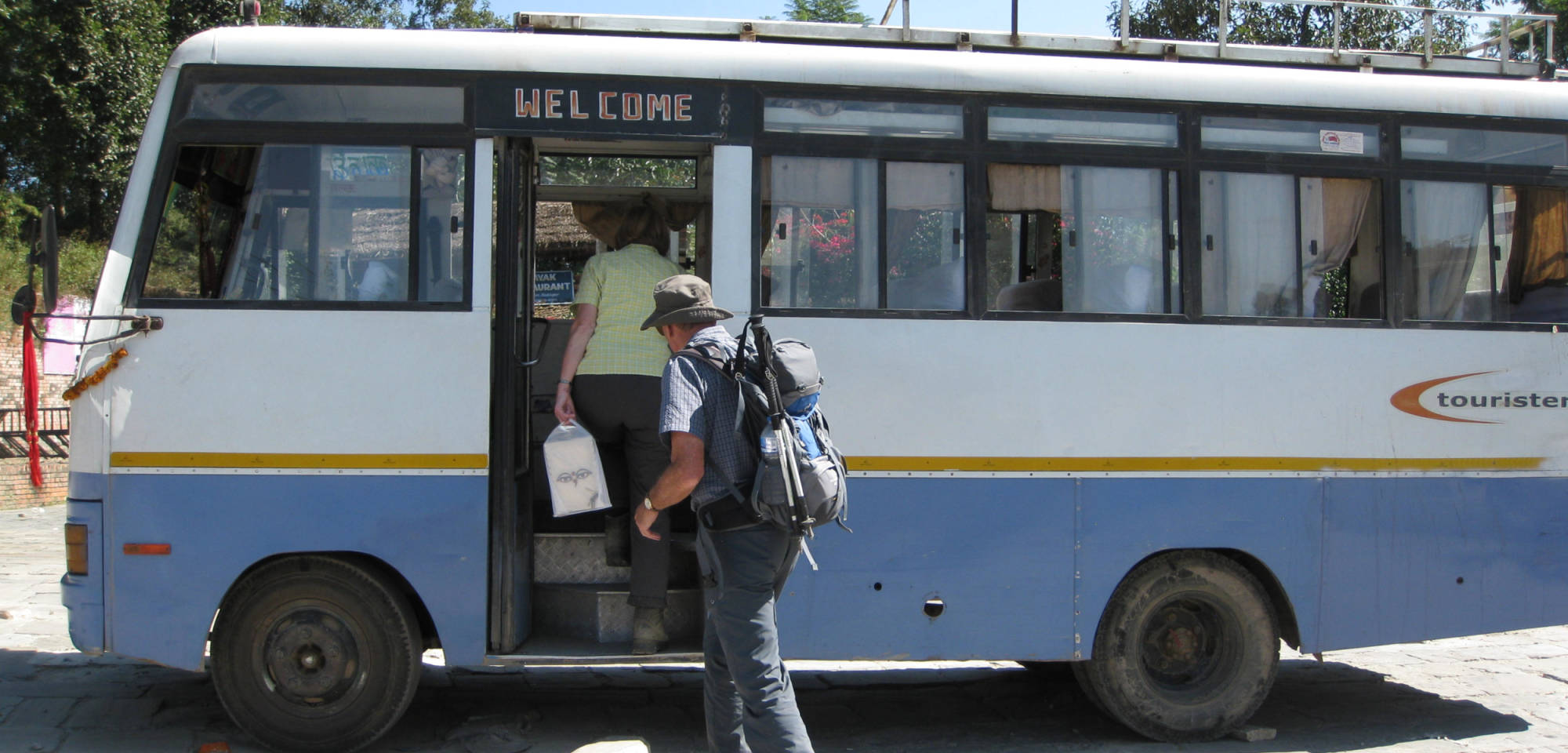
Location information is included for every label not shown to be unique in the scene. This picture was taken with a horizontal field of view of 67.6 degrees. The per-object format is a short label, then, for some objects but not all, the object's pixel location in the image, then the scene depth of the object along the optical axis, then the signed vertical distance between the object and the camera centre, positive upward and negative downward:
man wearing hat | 4.15 -0.47
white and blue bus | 5.02 +0.25
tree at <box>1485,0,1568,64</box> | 20.15 +6.90
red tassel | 5.26 +0.07
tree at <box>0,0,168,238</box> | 18.11 +5.07
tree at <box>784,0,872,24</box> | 16.02 +5.45
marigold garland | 4.96 +0.12
